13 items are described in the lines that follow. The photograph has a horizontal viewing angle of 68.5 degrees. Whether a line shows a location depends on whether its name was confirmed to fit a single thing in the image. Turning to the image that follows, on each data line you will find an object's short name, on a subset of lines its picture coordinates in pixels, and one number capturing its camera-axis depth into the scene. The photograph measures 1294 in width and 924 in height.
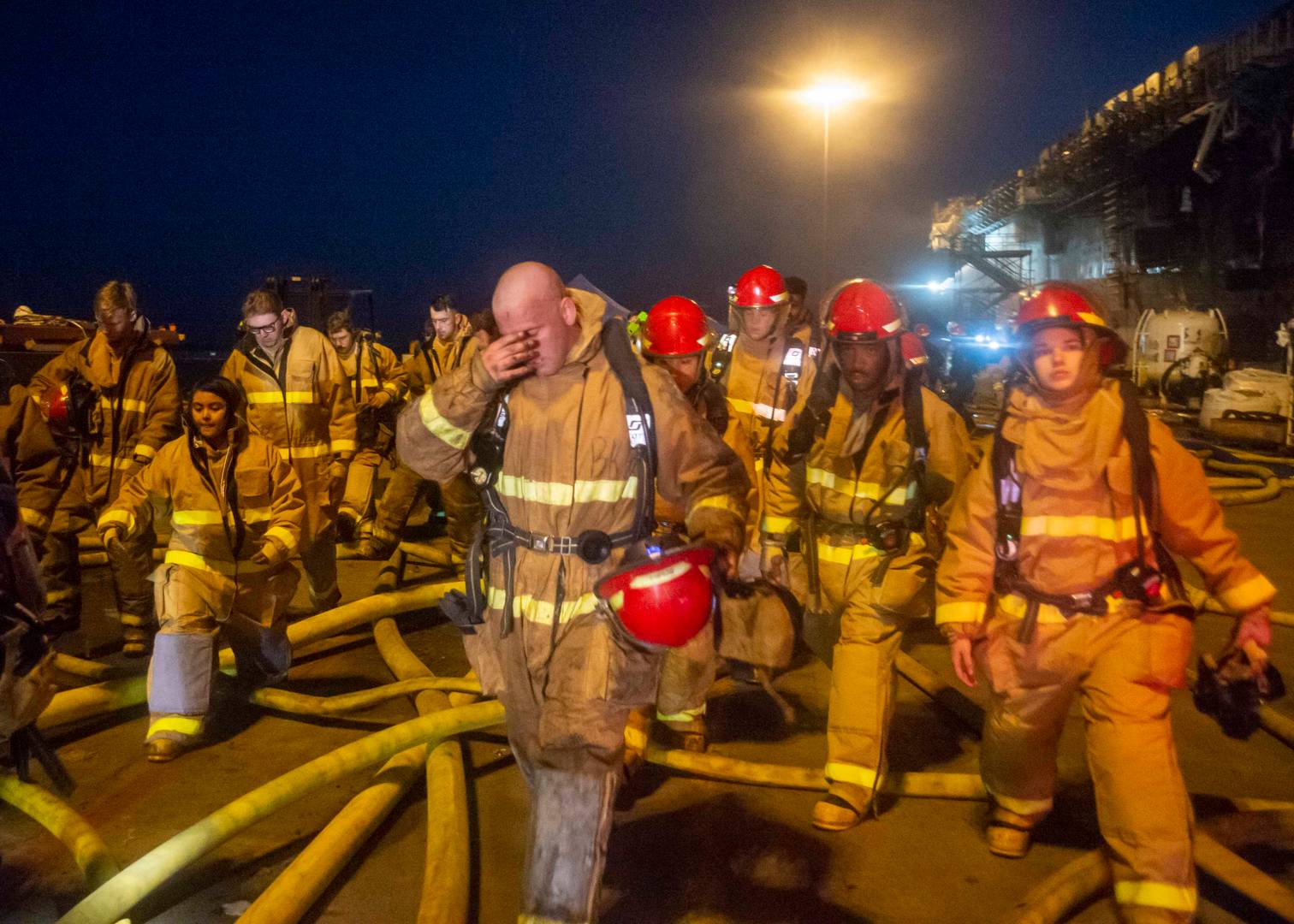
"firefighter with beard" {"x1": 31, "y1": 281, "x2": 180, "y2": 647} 5.67
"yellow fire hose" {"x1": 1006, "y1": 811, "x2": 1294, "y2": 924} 2.72
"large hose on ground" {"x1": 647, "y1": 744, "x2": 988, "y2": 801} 3.62
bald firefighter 2.50
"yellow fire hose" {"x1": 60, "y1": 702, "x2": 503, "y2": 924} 2.62
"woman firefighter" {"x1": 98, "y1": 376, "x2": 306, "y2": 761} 4.10
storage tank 19.94
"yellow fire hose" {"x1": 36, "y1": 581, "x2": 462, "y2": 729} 4.11
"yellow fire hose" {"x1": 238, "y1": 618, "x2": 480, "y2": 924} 2.71
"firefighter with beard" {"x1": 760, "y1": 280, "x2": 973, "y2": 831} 3.51
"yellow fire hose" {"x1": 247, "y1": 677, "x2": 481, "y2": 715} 4.39
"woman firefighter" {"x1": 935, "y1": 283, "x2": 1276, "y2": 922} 2.74
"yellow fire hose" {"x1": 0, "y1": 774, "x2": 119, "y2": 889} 2.97
